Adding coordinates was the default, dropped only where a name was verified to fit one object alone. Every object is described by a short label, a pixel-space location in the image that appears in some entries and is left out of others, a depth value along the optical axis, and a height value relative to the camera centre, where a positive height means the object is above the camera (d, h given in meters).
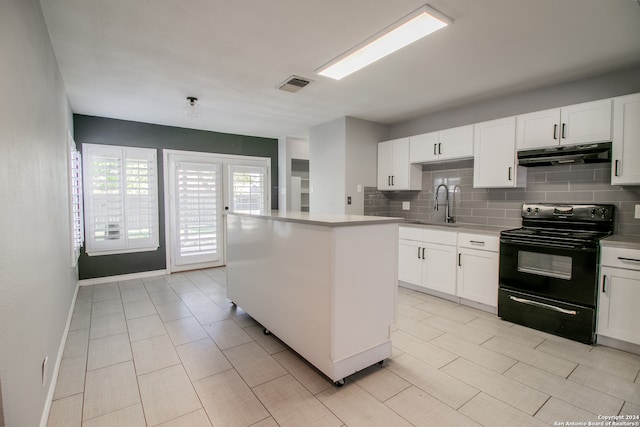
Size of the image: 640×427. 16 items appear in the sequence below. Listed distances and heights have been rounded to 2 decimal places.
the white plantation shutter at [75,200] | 3.24 +0.00
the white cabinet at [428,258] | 3.51 -0.72
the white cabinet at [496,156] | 3.25 +0.50
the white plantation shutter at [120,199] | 4.31 +0.01
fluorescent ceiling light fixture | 2.00 +1.21
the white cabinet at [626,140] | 2.52 +0.52
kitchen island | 1.95 -0.62
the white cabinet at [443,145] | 3.64 +0.72
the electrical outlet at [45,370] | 1.72 -1.00
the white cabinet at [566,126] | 2.68 +0.72
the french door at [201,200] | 4.97 +0.00
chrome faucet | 4.12 -0.12
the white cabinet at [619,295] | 2.34 -0.75
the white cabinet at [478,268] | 3.14 -0.73
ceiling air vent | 3.00 +1.21
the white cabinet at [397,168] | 4.32 +0.48
